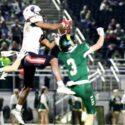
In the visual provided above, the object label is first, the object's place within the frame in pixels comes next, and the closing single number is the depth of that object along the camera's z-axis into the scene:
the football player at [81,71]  16.42
